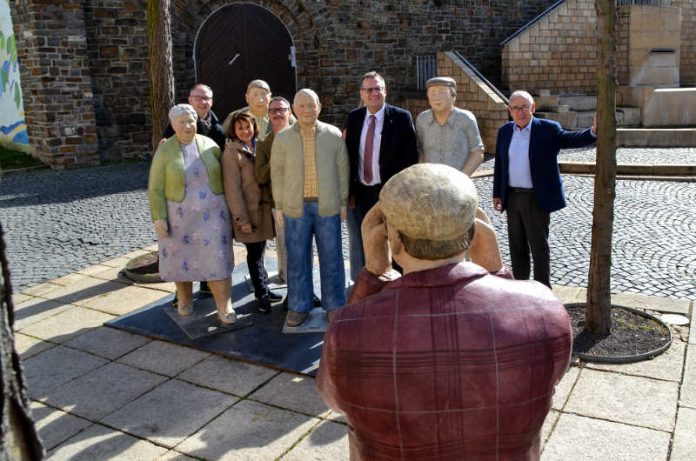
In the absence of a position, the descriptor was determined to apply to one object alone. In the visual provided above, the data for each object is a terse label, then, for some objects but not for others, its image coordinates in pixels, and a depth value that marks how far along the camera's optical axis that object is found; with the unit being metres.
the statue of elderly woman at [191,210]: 5.03
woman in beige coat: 5.28
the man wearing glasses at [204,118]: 6.11
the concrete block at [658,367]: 4.18
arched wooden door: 15.52
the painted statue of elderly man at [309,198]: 4.98
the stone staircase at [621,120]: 13.63
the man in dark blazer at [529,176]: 5.12
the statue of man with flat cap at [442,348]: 1.58
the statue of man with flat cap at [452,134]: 5.15
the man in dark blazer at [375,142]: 5.28
